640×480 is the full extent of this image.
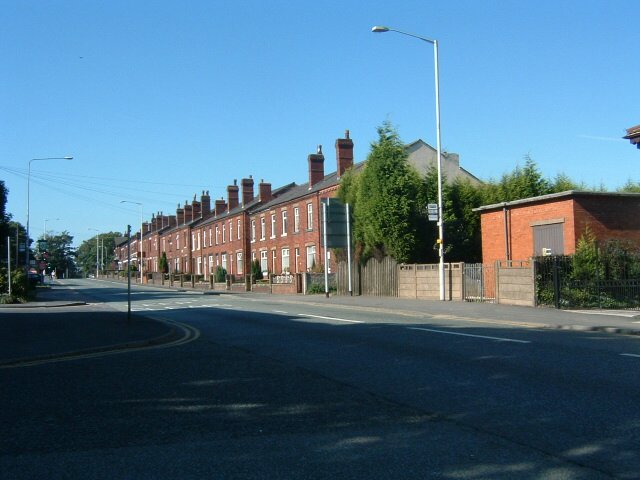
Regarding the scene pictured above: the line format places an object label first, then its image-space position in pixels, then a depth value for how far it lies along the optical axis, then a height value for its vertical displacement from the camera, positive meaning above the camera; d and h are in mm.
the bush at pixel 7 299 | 32938 -1122
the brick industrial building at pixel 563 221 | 24953 +1683
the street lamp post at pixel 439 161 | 27234 +4359
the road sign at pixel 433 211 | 28094 +2373
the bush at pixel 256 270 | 58272 +86
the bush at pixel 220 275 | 62688 -313
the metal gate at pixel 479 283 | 27391 -720
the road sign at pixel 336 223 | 36781 +2581
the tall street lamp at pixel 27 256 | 48719 +1459
